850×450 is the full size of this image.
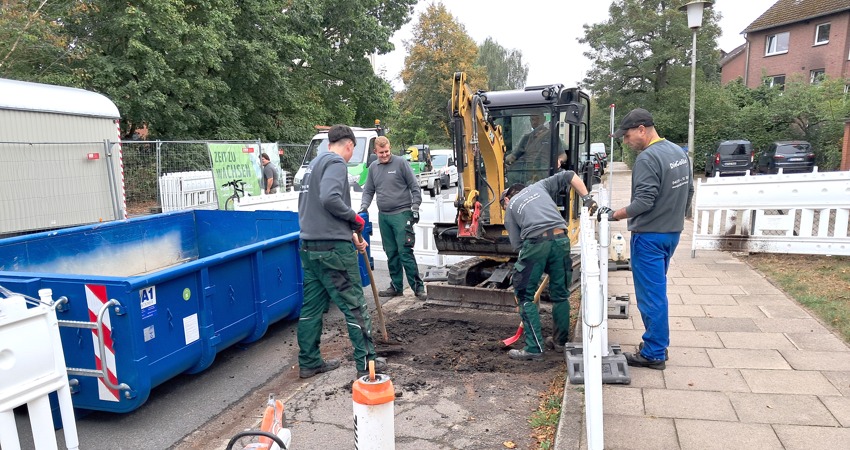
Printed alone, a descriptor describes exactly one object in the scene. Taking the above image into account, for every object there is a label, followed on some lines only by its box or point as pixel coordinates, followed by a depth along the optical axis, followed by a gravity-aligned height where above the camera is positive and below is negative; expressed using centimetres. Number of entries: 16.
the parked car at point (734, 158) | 2181 -85
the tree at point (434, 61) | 4184 +615
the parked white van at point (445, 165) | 2142 -92
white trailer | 961 -7
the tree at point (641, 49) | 3083 +499
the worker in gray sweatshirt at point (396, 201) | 688 -68
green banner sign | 1177 -38
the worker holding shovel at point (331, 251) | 443 -82
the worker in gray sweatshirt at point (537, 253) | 476 -93
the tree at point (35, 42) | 1405 +286
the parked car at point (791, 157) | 1998 -80
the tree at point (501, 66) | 5972 +814
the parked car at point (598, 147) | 3144 -44
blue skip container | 374 -109
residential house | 2805 +490
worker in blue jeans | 432 -63
